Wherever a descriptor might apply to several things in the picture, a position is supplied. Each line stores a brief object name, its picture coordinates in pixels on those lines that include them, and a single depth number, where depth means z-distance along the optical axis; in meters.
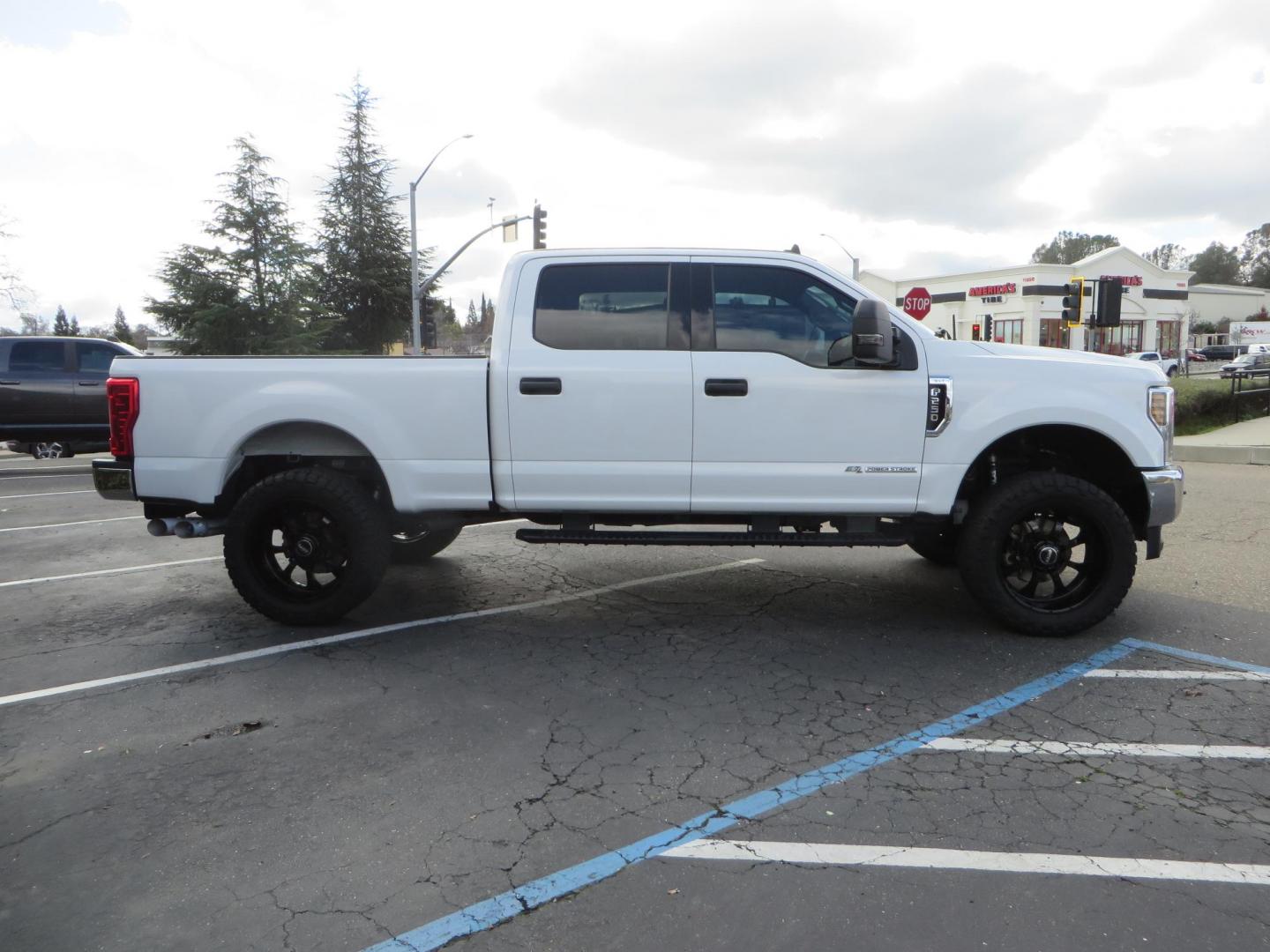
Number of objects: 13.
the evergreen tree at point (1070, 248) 117.31
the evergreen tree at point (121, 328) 81.85
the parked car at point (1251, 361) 45.64
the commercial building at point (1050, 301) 54.53
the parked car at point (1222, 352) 67.38
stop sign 20.25
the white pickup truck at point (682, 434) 4.85
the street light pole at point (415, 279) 26.20
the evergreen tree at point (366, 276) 40.16
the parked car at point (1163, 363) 35.78
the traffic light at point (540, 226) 23.19
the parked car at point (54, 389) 13.72
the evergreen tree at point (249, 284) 28.05
